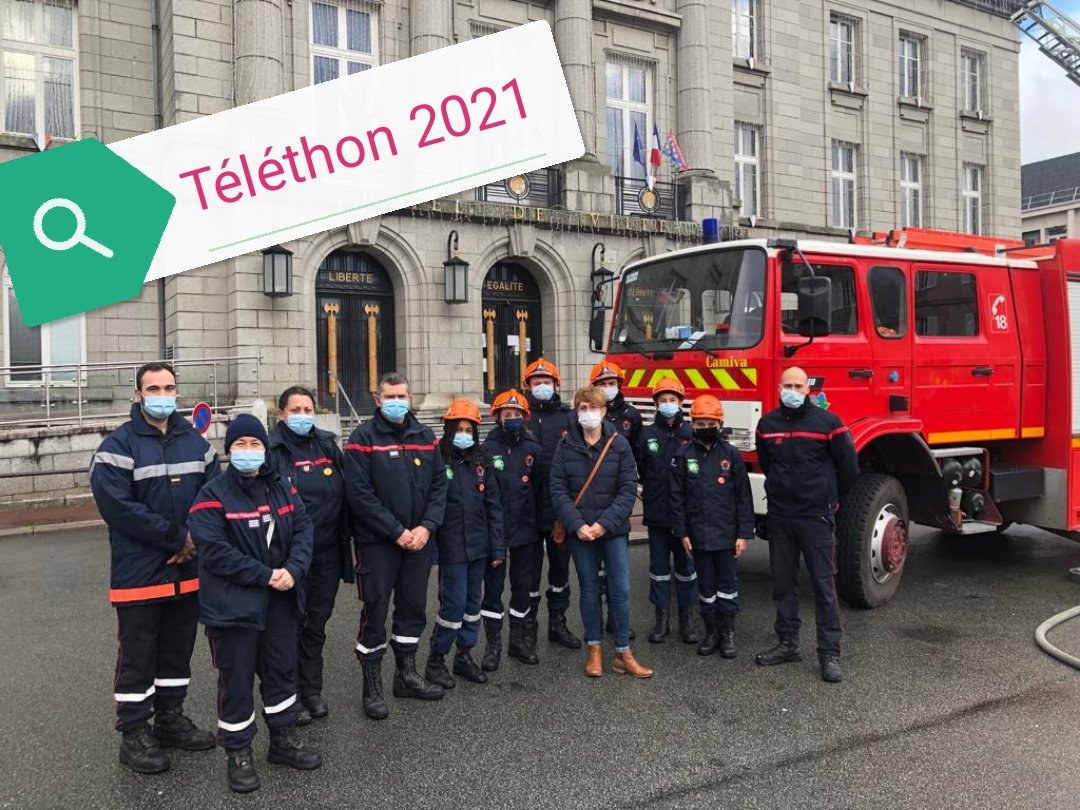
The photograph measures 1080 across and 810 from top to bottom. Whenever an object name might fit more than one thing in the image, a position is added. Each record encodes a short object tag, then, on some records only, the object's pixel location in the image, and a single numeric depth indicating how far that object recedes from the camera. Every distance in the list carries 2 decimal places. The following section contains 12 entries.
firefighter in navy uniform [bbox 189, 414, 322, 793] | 3.67
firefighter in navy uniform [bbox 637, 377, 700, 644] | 5.68
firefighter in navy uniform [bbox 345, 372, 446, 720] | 4.44
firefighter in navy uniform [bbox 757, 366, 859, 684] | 5.15
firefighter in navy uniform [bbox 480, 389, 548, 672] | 5.25
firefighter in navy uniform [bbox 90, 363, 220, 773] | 3.83
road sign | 11.35
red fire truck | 6.12
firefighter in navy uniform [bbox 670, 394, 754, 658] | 5.41
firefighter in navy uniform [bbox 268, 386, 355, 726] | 4.32
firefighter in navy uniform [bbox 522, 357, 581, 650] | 5.45
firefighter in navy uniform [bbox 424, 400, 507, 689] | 4.91
